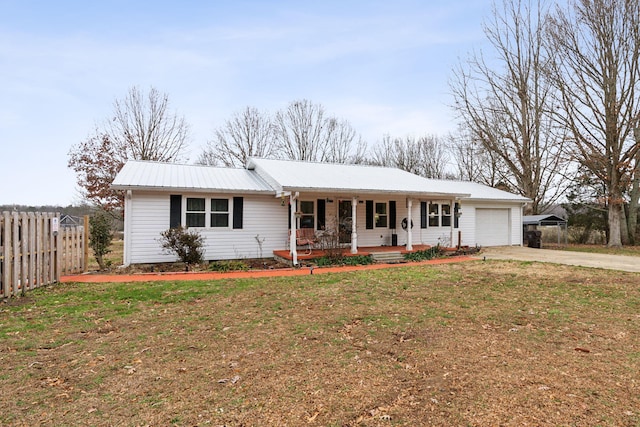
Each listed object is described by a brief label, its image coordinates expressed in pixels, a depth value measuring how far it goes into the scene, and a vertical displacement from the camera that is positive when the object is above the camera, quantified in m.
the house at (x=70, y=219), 23.40 +0.31
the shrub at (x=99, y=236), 10.43 -0.39
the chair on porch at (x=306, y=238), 12.24 -0.53
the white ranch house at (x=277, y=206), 11.09 +0.68
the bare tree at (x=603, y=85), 17.72 +7.61
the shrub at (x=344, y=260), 11.23 -1.24
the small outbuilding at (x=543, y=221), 19.08 +0.18
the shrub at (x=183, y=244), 10.45 -0.63
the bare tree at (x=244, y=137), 27.92 +7.20
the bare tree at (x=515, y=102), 22.38 +8.38
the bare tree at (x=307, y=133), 28.25 +7.69
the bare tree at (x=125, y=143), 21.89 +5.44
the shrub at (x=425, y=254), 12.91 -1.19
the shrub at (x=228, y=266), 10.23 -1.30
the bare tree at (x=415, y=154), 33.03 +6.82
